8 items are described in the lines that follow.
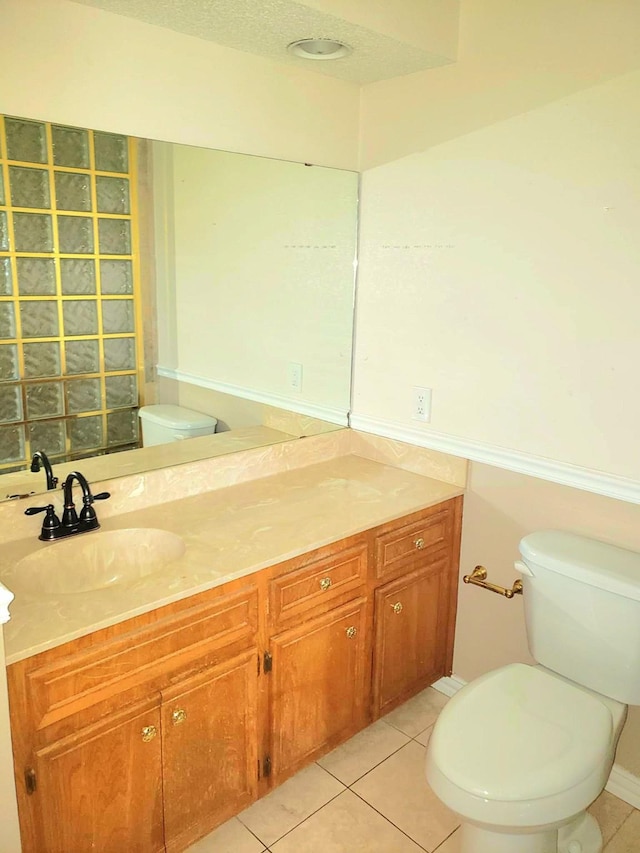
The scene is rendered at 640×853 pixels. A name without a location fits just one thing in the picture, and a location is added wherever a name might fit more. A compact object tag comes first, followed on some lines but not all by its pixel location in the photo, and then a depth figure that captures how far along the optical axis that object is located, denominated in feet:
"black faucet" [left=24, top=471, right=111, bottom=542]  5.68
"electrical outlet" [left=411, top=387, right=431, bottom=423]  7.54
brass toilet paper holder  6.81
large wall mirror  5.65
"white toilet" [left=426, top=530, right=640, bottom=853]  4.76
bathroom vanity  4.51
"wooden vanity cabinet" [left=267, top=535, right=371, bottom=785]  5.88
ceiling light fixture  6.25
